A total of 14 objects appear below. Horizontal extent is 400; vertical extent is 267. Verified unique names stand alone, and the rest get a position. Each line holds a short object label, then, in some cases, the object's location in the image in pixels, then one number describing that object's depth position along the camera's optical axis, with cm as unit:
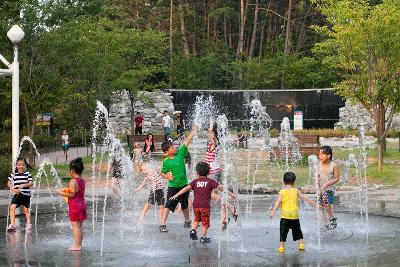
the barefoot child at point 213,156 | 1394
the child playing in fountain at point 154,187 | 1310
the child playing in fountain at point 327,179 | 1275
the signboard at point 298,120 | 4169
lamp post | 1545
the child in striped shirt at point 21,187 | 1306
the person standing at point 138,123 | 3810
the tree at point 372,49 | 2270
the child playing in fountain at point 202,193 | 1108
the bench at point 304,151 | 2572
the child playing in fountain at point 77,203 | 1066
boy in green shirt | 1234
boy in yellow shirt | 1064
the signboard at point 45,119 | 3432
